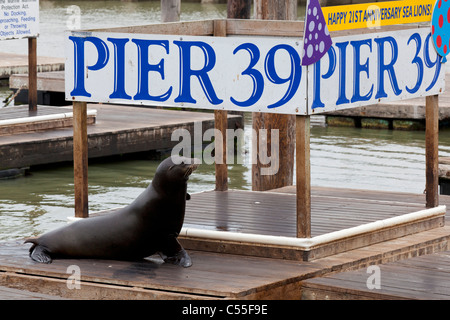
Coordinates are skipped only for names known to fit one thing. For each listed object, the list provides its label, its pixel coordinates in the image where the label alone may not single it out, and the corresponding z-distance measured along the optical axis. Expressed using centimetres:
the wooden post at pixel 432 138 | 1587
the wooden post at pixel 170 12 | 3419
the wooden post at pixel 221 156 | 1786
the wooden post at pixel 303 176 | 1325
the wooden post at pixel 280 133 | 1967
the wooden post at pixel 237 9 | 2462
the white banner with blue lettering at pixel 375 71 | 1352
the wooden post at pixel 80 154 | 1468
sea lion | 1311
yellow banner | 1417
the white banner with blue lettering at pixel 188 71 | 1337
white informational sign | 2787
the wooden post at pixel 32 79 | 2761
